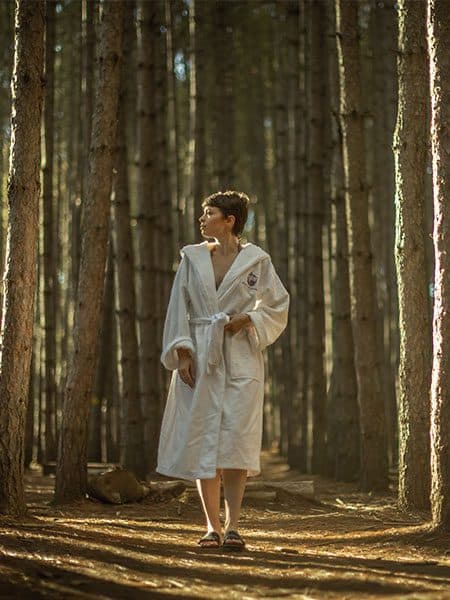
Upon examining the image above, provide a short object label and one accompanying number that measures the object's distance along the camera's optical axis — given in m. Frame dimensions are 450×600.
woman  6.30
